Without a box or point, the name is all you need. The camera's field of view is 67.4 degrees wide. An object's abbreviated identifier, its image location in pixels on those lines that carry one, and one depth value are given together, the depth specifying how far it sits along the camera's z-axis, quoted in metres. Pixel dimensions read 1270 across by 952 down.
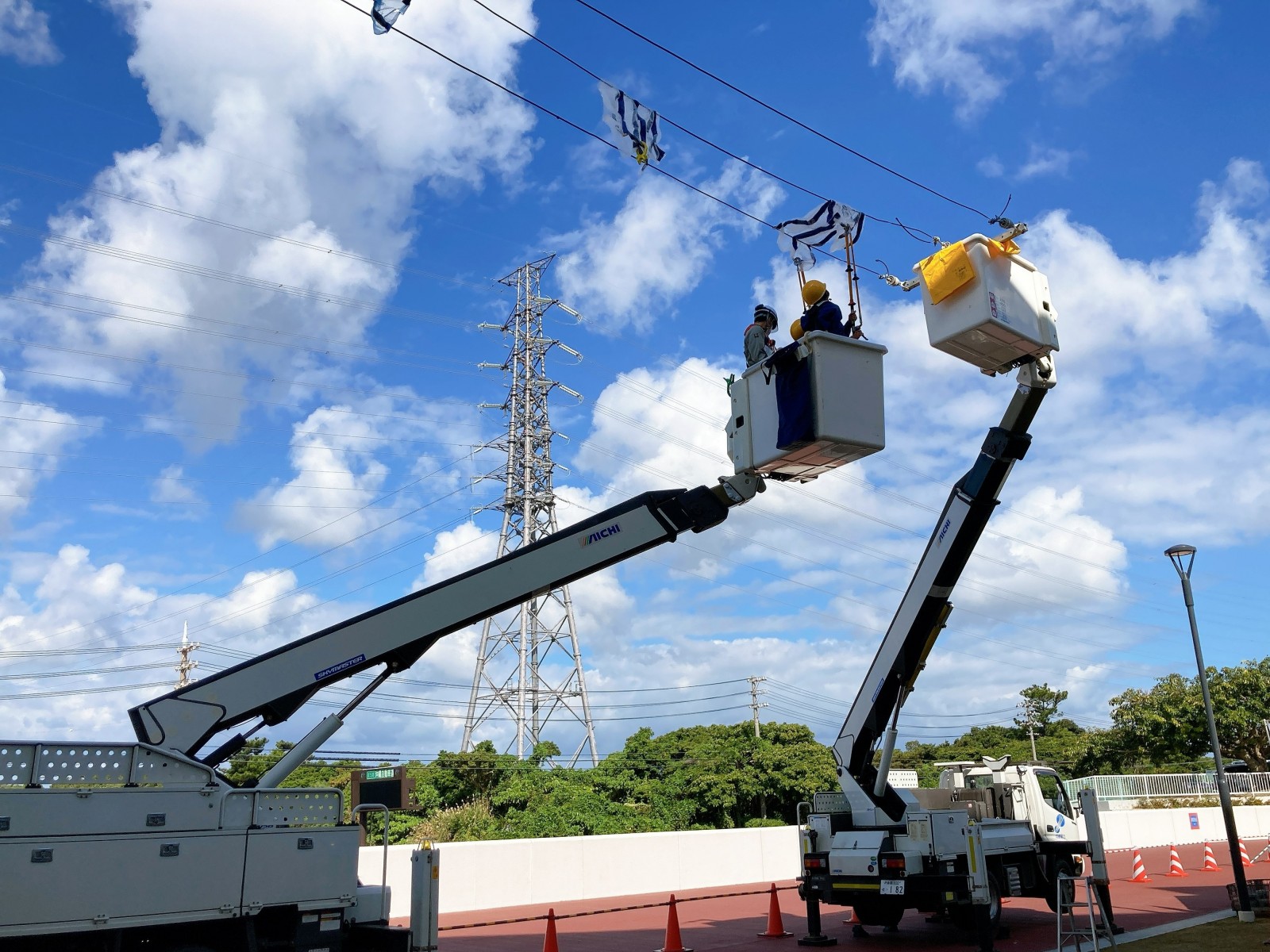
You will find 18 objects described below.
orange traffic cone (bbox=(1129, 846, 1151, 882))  20.06
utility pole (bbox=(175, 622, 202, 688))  37.38
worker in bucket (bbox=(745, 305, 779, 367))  9.02
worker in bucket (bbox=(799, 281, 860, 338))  8.62
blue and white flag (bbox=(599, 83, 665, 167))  10.09
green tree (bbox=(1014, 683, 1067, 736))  57.50
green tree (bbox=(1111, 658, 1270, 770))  41.88
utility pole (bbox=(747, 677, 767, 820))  53.09
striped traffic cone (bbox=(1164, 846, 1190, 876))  21.40
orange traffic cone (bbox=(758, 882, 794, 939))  13.07
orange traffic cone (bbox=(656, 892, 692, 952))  11.55
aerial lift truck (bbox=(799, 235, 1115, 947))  10.55
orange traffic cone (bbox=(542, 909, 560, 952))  10.75
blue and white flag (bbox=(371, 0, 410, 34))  8.26
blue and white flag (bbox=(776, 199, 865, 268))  11.03
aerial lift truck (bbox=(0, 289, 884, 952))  6.23
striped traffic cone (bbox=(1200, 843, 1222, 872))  22.84
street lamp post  13.34
